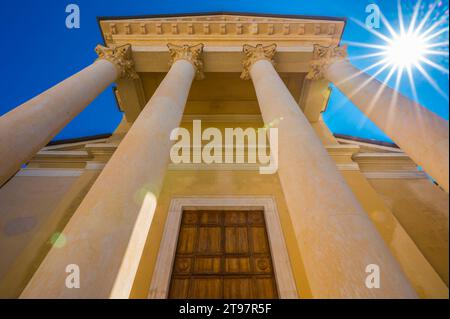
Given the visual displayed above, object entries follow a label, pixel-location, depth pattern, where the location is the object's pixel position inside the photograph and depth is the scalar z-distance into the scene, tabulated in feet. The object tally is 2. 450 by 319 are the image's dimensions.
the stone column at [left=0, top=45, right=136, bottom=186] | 19.70
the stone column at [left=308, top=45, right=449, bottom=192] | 14.87
